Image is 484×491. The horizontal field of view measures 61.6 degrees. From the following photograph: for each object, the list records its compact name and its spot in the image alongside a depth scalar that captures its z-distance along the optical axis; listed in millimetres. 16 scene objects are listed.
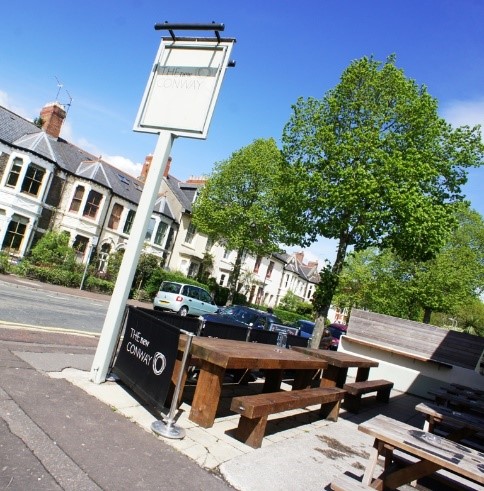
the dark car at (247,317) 17031
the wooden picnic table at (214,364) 5004
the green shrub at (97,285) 24734
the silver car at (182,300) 22016
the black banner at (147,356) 4922
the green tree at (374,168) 16047
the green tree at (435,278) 27984
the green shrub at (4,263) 20422
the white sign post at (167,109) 5918
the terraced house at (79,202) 26078
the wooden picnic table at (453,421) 5215
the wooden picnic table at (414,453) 3285
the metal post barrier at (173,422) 4543
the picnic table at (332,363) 7123
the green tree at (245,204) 31172
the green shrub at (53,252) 24422
